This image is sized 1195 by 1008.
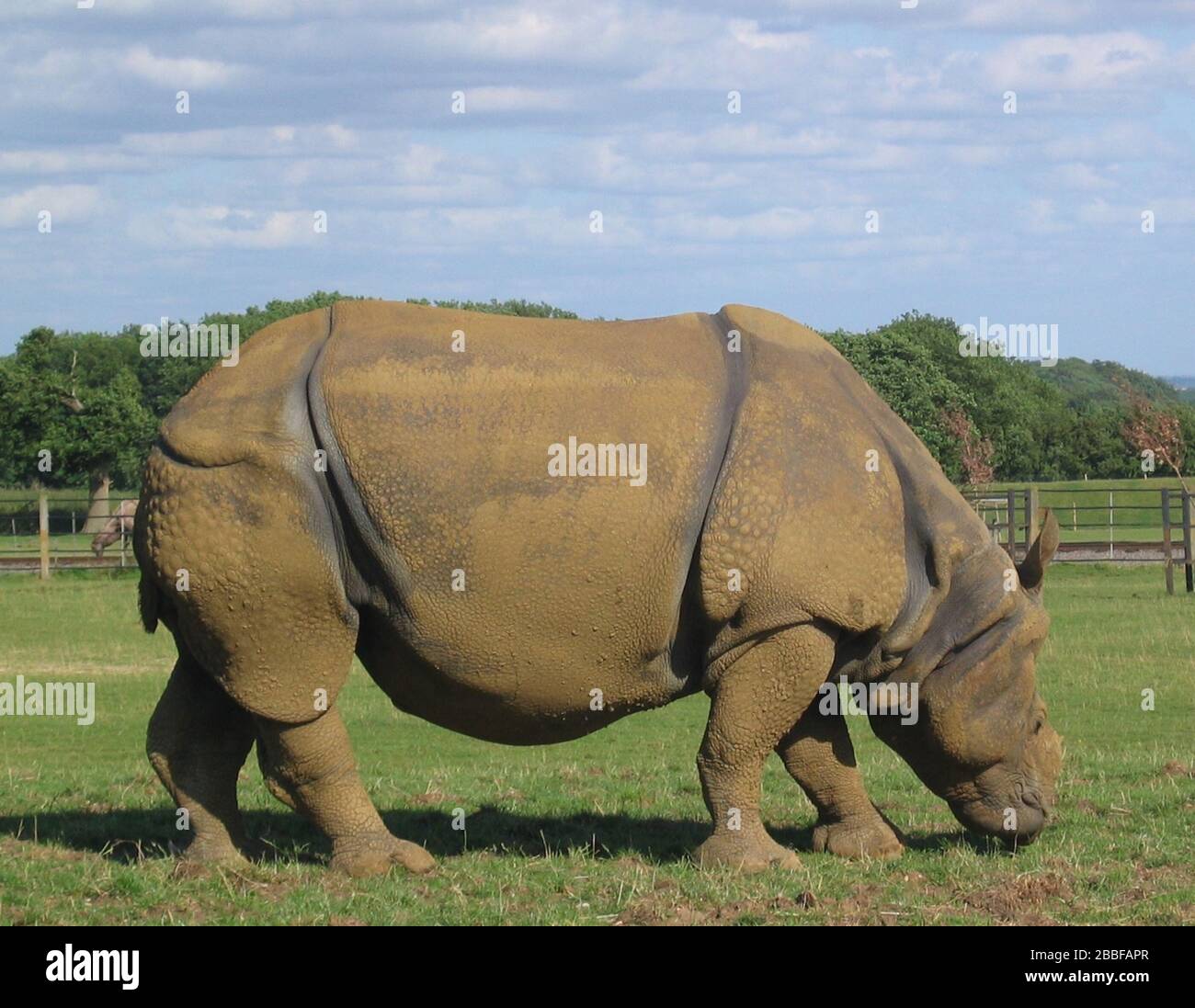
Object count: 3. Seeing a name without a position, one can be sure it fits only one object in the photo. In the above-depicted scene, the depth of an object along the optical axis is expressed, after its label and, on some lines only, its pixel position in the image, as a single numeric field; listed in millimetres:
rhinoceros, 7152
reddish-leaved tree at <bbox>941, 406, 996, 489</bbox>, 52938
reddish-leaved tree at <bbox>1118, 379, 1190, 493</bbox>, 46812
